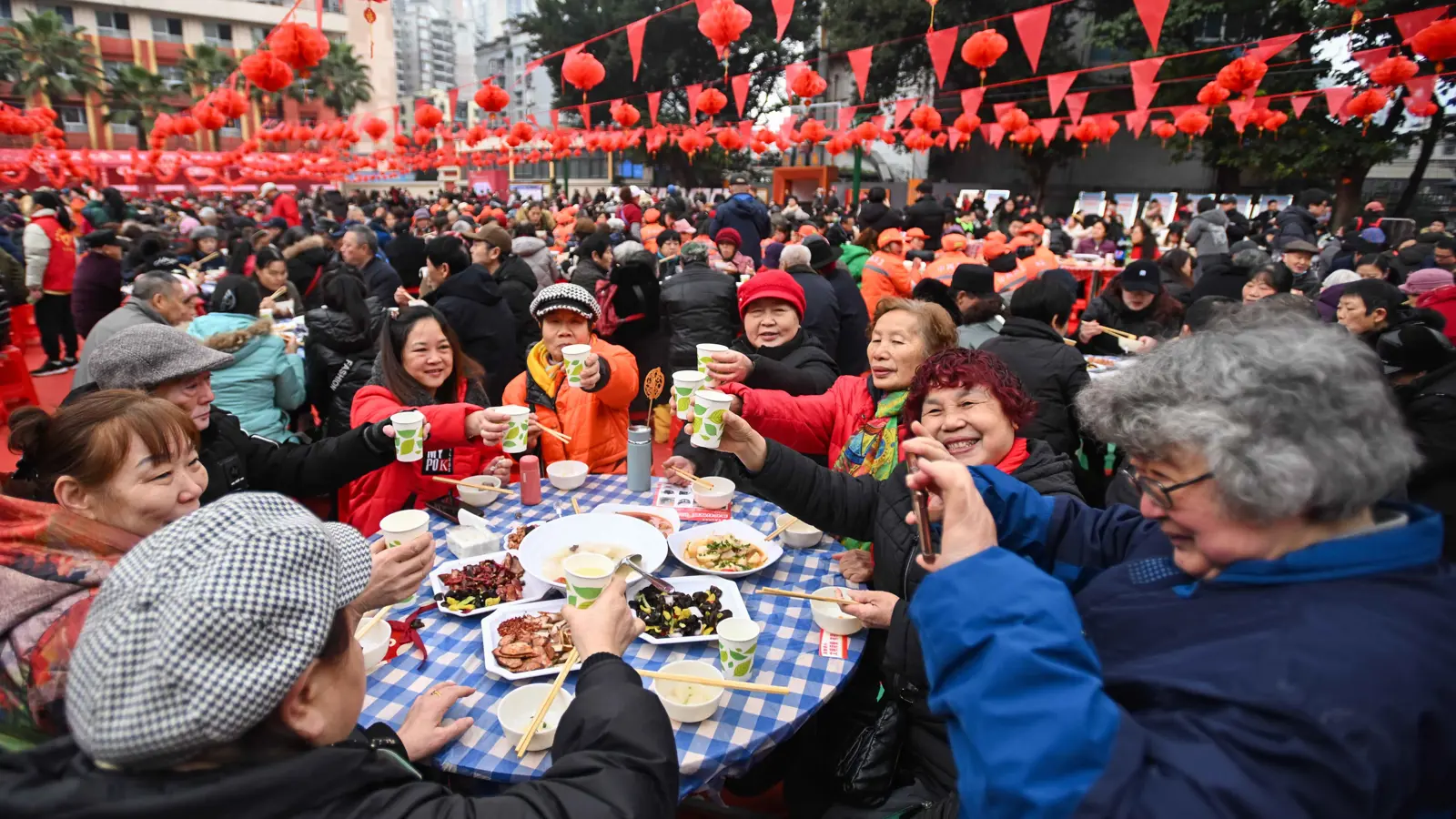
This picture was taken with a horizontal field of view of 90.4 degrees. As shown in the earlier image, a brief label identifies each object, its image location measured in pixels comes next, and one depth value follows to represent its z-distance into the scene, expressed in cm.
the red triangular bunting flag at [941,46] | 817
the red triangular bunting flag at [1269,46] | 882
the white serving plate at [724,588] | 241
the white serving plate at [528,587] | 250
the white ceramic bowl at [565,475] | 345
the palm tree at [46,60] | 3944
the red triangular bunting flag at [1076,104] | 1462
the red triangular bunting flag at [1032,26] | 760
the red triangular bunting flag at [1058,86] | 1231
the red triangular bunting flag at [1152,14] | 591
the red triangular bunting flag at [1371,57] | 936
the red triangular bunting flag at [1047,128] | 1727
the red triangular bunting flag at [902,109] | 1681
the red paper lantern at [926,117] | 1498
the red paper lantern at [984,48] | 838
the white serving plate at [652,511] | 304
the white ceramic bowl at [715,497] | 323
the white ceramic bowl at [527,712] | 181
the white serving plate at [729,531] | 275
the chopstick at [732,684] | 193
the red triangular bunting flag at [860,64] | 1048
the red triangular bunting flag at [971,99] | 1419
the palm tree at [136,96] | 3991
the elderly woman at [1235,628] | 111
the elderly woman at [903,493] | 220
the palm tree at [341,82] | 4632
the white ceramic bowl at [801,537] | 294
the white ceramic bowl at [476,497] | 325
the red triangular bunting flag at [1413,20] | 729
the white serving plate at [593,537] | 265
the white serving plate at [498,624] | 207
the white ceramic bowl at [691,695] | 190
